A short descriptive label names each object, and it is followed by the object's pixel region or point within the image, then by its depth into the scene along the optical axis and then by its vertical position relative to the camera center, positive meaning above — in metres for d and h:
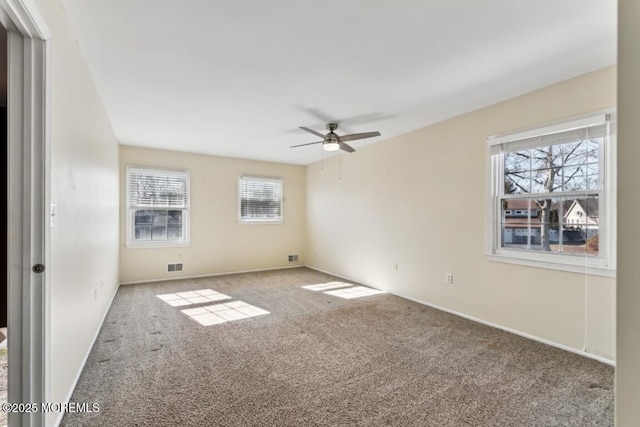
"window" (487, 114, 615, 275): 2.58 +0.18
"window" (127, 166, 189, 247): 5.29 +0.09
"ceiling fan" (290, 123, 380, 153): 3.62 +0.94
